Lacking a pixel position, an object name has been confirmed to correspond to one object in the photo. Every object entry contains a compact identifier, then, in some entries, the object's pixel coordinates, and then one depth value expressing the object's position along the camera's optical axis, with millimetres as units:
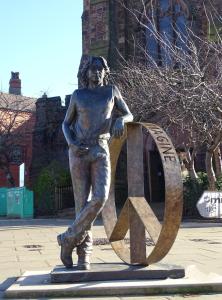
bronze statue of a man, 6262
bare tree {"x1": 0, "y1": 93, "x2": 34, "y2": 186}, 34969
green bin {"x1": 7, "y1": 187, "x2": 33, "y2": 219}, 27797
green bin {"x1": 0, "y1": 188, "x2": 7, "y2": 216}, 31266
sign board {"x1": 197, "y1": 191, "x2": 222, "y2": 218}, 16594
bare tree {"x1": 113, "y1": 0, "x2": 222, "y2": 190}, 18609
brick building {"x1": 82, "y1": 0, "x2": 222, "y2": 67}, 27328
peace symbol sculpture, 5961
